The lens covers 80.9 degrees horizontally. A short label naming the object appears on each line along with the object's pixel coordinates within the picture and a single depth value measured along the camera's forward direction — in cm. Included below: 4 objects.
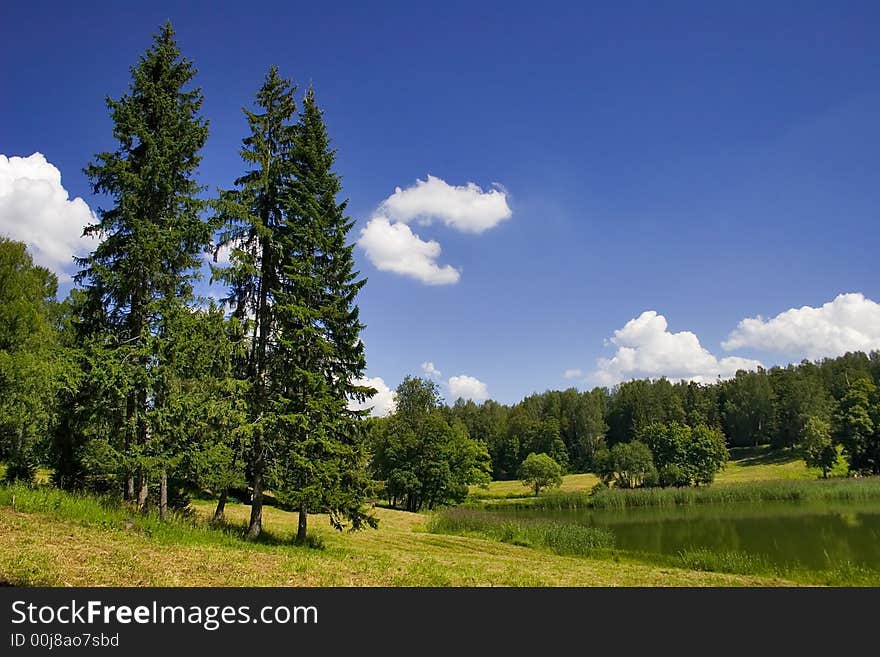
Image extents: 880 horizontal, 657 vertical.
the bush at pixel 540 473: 7950
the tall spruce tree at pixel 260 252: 1730
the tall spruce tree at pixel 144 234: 1564
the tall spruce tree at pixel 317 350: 1669
